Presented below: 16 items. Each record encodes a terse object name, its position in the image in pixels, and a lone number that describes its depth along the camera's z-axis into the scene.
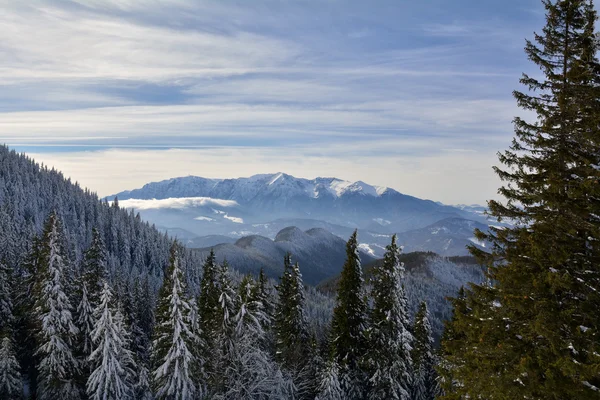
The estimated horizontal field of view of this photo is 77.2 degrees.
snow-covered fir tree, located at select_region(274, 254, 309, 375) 33.84
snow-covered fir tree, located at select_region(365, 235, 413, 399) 27.89
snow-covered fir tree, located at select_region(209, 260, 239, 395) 23.70
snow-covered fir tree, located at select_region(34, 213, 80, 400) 32.66
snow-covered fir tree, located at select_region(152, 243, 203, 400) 27.03
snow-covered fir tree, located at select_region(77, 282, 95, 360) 35.91
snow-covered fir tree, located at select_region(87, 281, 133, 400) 29.78
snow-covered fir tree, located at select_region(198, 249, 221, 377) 32.05
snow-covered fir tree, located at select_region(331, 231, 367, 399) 31.19
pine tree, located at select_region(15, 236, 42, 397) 40.75
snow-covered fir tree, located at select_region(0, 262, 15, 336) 40.06
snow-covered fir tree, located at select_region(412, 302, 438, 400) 40.95
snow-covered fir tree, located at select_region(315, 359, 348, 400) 28.80
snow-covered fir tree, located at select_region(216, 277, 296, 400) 21.92
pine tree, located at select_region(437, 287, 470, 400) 11.42
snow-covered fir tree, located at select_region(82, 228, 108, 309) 39.47
